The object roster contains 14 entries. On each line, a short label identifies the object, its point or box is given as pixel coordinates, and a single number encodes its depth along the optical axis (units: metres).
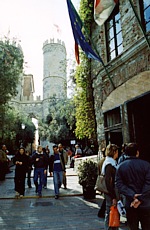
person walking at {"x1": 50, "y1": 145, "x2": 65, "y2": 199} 6.91
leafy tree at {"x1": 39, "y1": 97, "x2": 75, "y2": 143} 30.27
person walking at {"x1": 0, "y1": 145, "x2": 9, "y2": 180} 10.69
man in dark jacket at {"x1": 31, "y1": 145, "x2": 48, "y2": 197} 7.68
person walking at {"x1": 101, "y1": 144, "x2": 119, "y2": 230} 3.42
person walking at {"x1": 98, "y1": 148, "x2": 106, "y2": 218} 4.70
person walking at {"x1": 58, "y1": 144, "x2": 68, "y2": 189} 8.15
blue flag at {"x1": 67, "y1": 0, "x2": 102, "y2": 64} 6.86
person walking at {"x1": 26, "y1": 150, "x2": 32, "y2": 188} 9.30
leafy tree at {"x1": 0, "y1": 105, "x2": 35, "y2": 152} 28.02
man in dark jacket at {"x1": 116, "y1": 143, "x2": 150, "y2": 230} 2.61
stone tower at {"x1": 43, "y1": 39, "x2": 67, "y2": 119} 50.47
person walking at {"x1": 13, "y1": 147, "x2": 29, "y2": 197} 7.24
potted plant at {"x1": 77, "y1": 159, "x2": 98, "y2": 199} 6.46
